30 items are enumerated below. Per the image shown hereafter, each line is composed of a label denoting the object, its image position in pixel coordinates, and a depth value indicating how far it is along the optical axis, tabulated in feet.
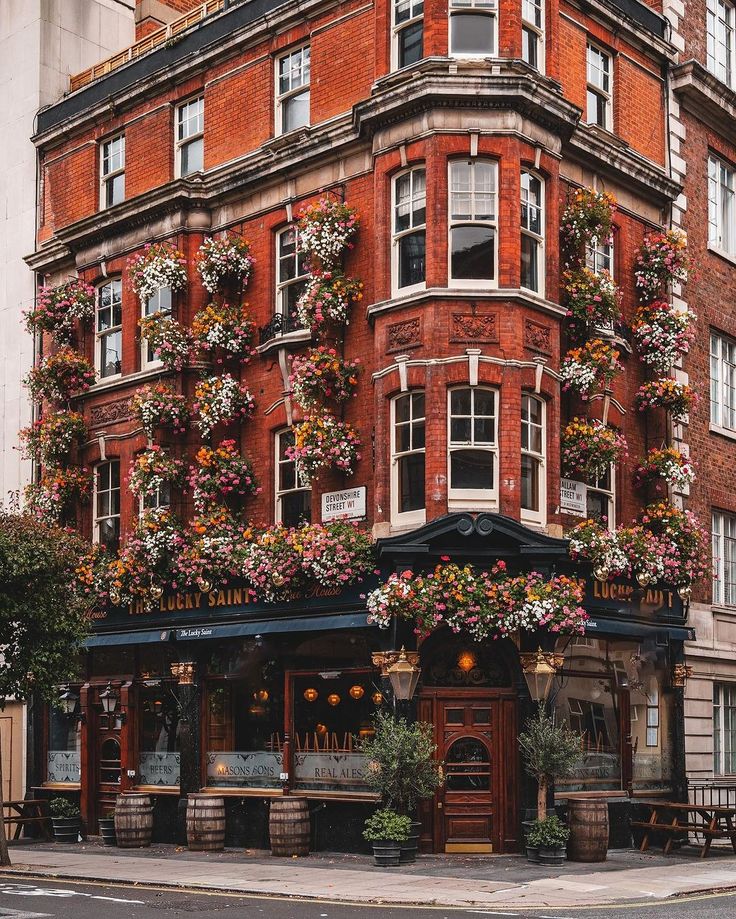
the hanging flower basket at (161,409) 84.02
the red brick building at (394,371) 70.74
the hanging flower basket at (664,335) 80.79
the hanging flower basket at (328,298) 76.02
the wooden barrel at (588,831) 67.97
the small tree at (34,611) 72.33
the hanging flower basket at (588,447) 74.02
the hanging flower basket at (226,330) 82.43
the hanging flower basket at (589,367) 74.28
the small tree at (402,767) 65.98
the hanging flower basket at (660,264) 82.07
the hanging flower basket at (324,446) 74.38
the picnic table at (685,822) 70.85
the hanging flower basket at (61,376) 93.91
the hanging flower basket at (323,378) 75.56
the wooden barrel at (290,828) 72.54
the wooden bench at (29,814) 86.89
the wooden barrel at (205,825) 76.89
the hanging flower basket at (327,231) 76.69
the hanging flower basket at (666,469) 79.05
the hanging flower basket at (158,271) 85.66
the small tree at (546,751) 66.49
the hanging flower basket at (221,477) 81.05
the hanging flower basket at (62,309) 95.30
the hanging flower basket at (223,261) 83.66
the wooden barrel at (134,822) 80.89
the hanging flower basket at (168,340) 84.23
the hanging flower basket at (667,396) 79.82
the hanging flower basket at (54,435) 92.73
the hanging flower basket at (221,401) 81.51
